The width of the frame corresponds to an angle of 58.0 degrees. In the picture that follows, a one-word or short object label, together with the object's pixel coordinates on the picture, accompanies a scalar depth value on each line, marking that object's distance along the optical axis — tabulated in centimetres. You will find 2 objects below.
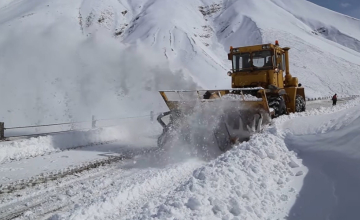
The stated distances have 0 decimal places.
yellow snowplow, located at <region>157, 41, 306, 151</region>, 773
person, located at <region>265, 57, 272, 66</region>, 973
